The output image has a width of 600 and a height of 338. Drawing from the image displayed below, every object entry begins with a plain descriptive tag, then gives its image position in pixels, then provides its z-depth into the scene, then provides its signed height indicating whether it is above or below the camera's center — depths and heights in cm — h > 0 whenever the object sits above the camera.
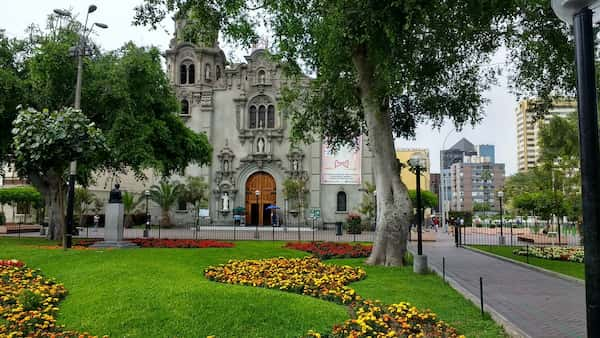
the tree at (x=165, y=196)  4331 +65
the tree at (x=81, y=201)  4134 +19
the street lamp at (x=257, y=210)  4441 -66
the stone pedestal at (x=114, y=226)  1781 -89
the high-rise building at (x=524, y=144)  13500 +1729
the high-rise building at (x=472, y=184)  15012 +613
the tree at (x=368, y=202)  3958 +8
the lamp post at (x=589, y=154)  298 +31
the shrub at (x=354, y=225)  3544 -167
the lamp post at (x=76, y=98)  1664 +389
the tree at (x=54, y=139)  1353 +189
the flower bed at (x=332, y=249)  1694 -178
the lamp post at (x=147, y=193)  3960 +85
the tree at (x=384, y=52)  1146 +429
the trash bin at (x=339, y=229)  3378 -186
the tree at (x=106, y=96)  1953 +471
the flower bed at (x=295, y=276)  926 -165
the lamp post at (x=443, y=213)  4334 -94
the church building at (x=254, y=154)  4356 +458
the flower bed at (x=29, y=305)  674 -170
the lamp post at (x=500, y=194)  3302 +63
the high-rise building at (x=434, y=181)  12304 +580
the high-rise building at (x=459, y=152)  14818 +1633
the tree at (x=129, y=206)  4281 -27
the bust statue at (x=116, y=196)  1809 +27
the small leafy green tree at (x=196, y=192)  4288 +100
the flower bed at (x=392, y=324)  670 -182
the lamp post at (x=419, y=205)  1306 -6
